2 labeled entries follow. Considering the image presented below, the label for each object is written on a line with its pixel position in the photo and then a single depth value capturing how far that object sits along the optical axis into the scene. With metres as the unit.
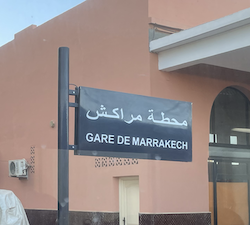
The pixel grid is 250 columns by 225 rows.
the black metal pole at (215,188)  8.03
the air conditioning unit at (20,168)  9.75
